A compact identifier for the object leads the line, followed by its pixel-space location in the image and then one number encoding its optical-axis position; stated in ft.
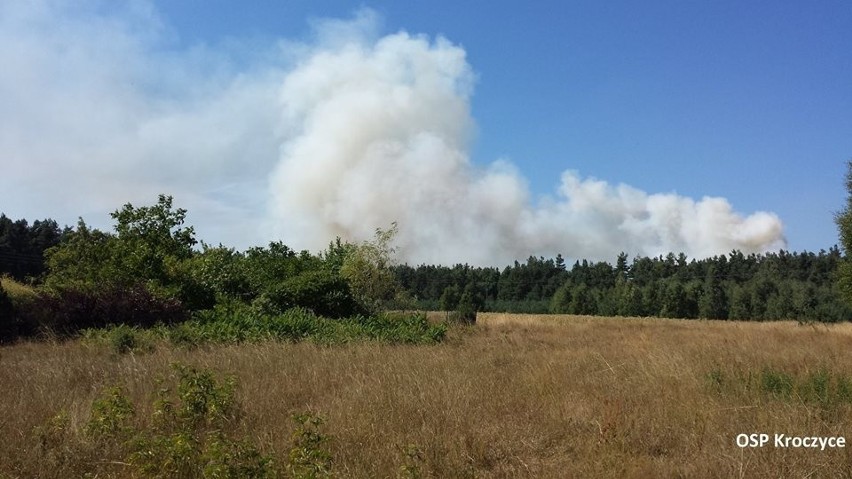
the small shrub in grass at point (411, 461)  13.11
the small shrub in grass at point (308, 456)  12.93
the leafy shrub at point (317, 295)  67.87
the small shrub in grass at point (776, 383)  22.30
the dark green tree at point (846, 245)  111.65
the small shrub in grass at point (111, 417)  16.28
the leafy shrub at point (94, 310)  48.37
